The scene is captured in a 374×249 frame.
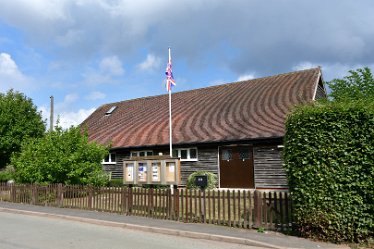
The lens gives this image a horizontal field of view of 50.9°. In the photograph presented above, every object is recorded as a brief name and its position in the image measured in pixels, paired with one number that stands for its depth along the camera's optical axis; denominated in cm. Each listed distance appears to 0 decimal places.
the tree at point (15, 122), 2452
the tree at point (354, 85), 2498
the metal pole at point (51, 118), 3519
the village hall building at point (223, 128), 1967
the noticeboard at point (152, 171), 1270
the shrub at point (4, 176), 2655
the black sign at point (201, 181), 1155
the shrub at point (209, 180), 1977
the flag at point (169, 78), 1536
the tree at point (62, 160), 1702
